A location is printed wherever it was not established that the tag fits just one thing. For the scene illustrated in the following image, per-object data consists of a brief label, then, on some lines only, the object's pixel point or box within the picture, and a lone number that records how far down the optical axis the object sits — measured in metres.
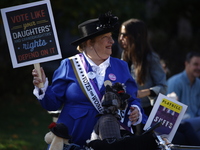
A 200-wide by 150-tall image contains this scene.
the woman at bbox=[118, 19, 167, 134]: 9.69
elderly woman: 7.48
